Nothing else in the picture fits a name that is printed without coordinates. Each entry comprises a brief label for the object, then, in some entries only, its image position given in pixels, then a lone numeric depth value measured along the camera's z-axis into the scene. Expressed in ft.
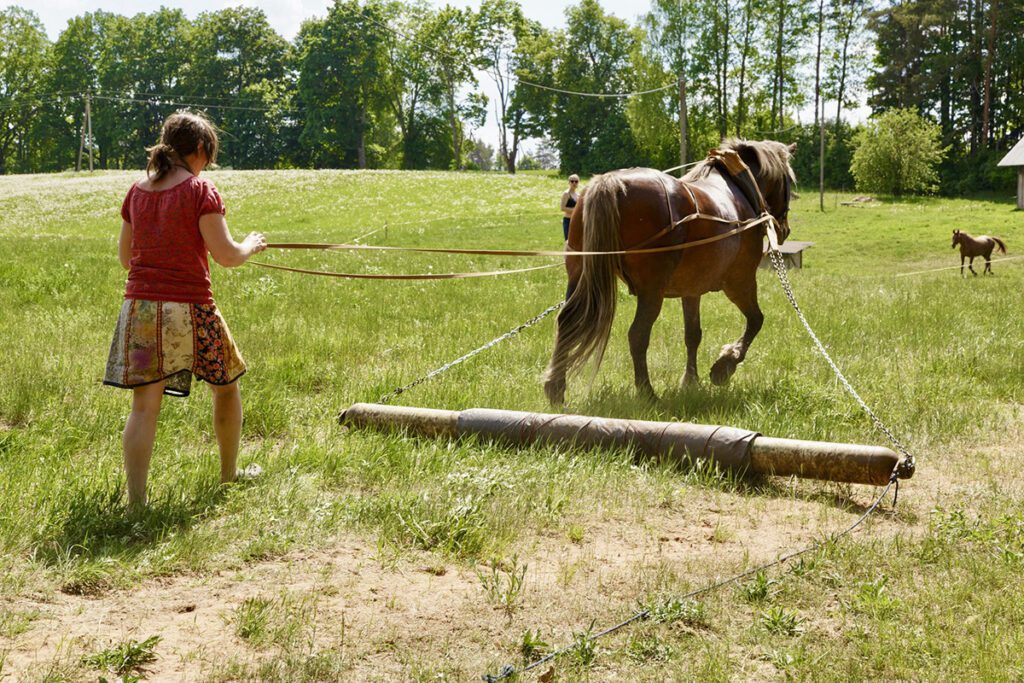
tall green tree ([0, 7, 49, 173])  260.83
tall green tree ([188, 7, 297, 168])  255.91
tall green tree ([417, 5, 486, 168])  256.73
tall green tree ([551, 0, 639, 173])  235.81
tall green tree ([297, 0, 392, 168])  244.22
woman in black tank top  60.66
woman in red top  14.46
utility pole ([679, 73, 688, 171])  87.59
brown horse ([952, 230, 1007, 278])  65.77
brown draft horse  22.48
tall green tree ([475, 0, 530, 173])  258.78
